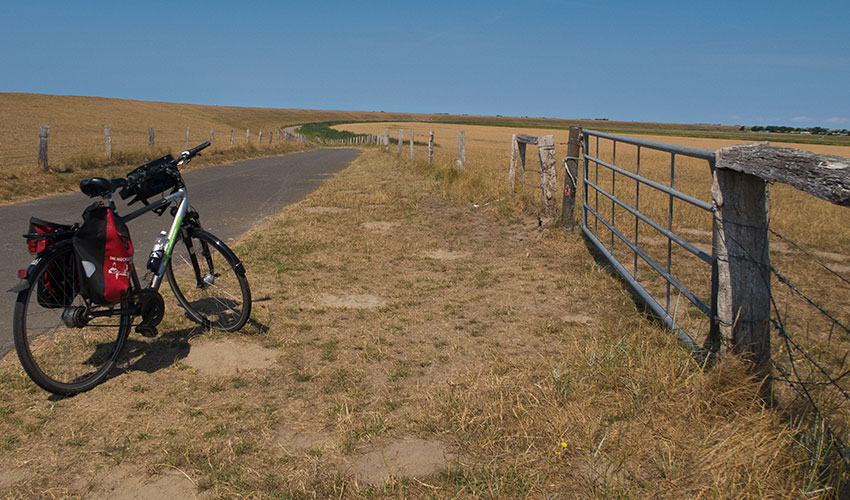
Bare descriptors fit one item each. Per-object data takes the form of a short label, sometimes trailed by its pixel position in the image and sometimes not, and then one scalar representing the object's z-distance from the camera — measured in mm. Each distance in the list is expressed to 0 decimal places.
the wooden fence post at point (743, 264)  3189
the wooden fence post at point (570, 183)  8320
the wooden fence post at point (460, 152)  15079
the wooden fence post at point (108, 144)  20656
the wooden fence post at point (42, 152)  15289
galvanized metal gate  4027
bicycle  3529
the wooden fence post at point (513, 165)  11042
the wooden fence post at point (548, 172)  8914
